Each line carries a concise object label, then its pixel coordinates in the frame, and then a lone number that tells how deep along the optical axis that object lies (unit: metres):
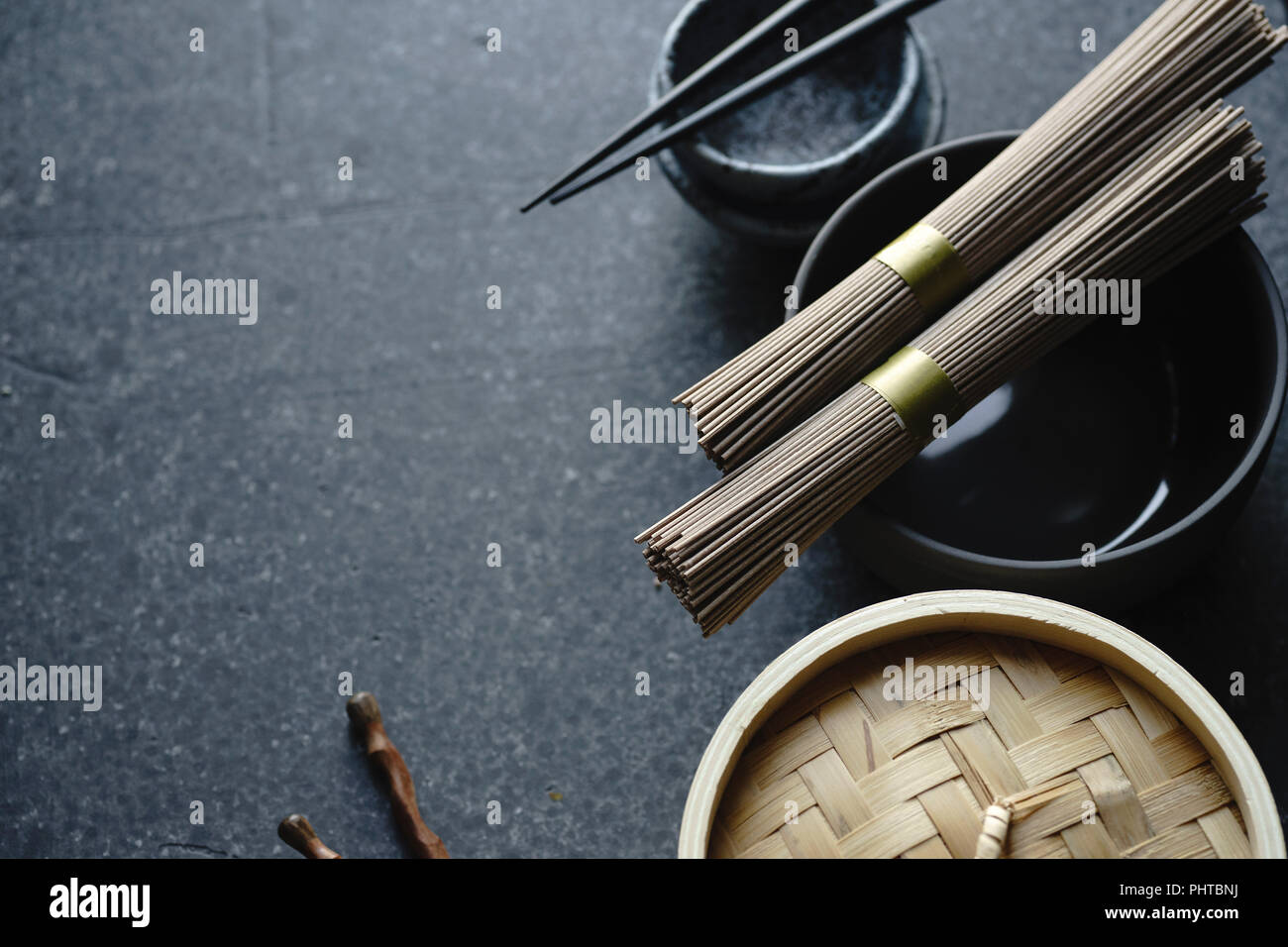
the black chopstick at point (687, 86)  0.92
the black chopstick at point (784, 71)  0.90
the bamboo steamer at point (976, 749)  0.71
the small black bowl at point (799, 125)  0.99
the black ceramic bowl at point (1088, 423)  0.88
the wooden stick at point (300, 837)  0.95
